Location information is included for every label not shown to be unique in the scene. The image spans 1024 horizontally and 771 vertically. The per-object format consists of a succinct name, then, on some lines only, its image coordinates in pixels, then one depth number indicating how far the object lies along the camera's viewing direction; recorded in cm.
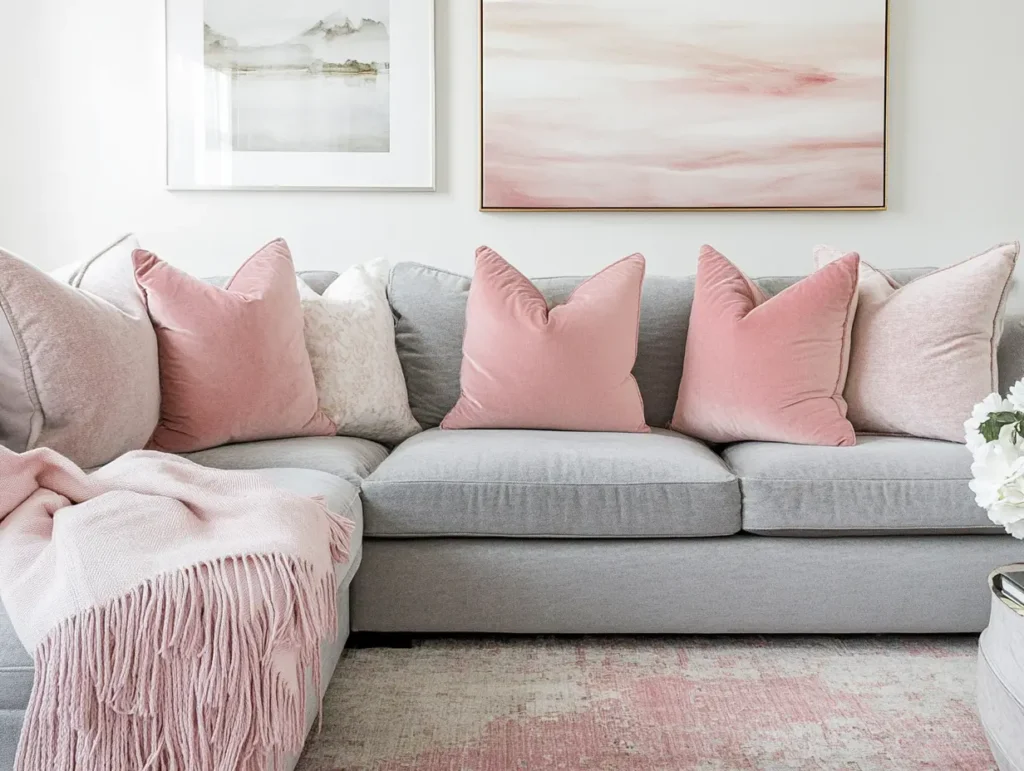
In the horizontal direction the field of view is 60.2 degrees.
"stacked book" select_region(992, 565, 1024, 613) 129
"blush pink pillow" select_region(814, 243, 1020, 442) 220
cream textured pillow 237
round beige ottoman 127
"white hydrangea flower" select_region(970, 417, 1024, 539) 125
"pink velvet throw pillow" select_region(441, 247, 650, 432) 232
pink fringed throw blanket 112
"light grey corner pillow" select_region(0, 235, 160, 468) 169
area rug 154
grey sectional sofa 194
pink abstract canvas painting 289
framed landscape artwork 291
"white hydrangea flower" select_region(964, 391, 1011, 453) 131
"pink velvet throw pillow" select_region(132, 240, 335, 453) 210
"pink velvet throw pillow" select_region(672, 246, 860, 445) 221
